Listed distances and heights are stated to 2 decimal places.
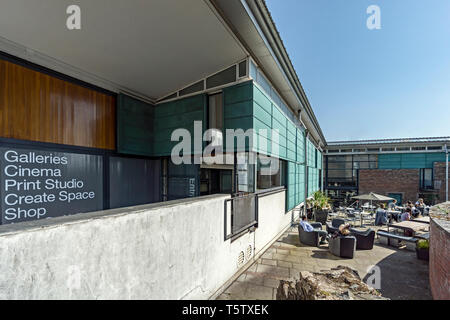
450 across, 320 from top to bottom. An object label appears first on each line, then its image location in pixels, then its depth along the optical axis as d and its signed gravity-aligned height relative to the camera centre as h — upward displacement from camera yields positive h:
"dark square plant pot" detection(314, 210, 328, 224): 11.58 -3.05
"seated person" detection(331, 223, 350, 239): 6.95 -2.41
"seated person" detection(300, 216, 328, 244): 7.70 -2.57
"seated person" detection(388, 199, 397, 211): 15.08 -3.39
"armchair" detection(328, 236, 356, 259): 6.48 -2.70
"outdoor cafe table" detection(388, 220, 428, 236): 8.11 -2.63
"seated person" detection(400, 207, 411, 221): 11.25 -3.01
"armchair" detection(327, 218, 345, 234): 9.23 -2.81
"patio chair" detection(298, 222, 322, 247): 7.57 -2.84
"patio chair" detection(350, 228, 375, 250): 7.32 -2.80
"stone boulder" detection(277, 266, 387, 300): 3.10 -2.17
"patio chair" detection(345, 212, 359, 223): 12.86 -3.58
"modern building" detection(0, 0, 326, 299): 2.21 +0.68
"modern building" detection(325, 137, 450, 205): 20.73 -0.65
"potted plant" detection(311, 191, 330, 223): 11.61 -2.65
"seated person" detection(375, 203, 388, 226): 11.56 -3.16
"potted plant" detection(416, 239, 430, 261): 6.35 -2.77
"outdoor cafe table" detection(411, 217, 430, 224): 9.58 -2.79
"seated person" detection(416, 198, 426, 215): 15.23 -3.35
